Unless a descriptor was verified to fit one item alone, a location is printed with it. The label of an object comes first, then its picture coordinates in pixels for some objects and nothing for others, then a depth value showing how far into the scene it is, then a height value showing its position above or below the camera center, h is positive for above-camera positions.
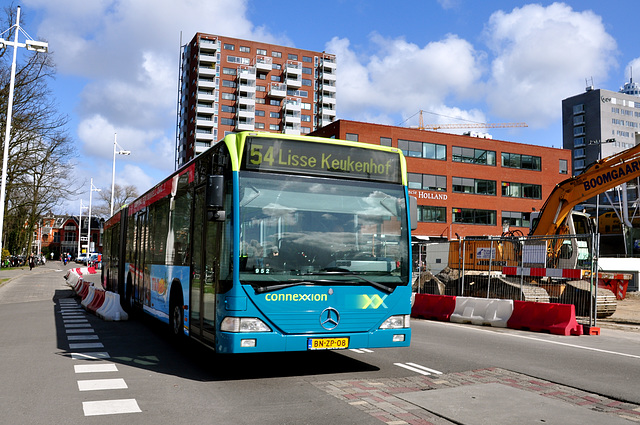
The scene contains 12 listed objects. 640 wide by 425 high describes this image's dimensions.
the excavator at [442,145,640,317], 18.53 +0.28
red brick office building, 58.06 +7.54
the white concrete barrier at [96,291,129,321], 15.77 -1.72
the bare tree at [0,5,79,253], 36.44 +5.97
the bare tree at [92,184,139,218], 90.25 +7.28
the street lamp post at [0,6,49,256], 27.50 +8.22
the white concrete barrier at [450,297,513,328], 15.91 -1.65
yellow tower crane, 124.38 +25.14
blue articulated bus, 7.69 +0.00
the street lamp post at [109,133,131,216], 53.06 +7.96
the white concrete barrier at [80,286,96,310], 18.75 -1.68
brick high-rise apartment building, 99.56 +26.65
